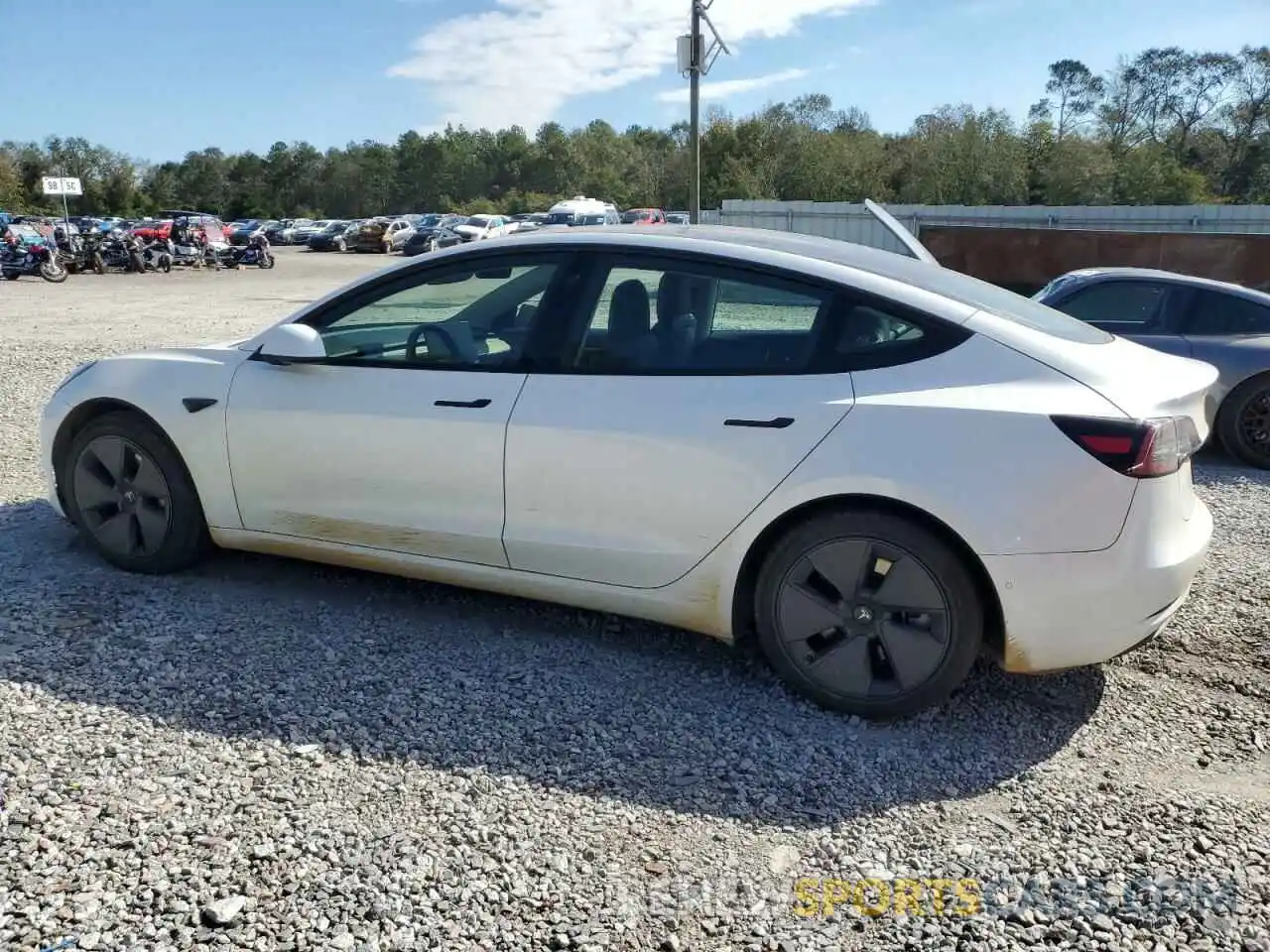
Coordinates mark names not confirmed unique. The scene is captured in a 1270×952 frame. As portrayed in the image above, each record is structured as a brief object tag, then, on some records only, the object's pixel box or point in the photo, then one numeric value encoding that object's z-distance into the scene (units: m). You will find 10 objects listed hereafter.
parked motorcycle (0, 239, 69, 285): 26.00
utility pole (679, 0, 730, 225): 16.98
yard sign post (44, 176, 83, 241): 32.34
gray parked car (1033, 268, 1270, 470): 7.48
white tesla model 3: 3.15
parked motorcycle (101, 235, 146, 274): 30.91
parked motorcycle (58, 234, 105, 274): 30.31
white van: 44.25
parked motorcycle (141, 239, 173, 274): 31.36
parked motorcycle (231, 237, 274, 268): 34.97
